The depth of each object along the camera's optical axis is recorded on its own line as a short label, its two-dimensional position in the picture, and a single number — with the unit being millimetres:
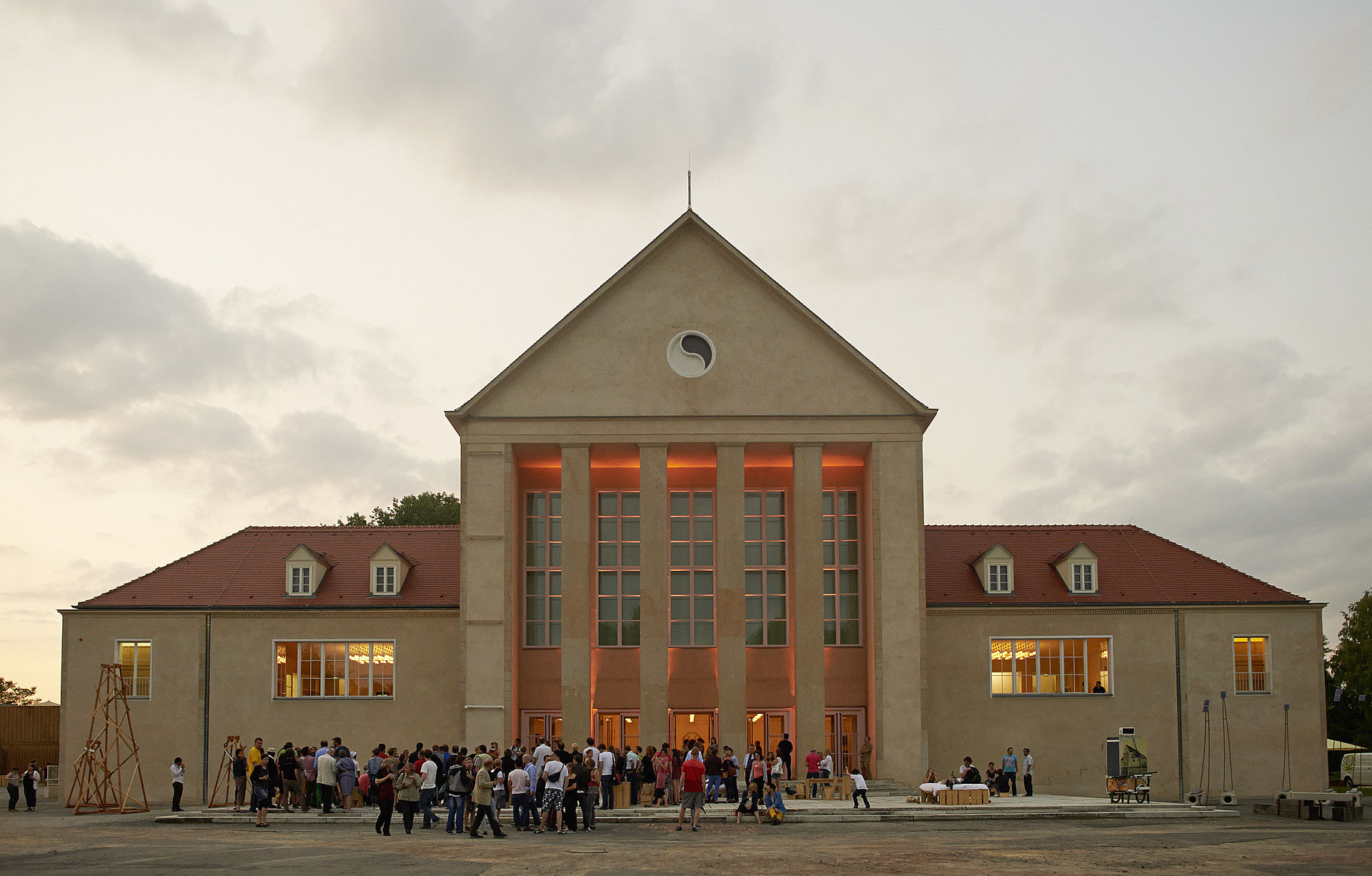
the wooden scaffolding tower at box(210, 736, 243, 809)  39812
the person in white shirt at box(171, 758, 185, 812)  35062
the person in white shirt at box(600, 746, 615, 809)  32125
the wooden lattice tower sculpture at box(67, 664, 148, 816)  38938
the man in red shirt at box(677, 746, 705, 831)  28219
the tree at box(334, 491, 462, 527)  79562
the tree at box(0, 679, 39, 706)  102812
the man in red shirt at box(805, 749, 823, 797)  38375
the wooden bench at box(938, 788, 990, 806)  34969
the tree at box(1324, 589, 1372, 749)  68812
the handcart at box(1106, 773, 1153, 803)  35594
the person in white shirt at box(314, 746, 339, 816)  32625
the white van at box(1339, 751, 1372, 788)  50344
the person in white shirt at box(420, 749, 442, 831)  28344
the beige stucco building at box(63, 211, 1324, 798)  41219
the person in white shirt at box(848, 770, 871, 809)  33312
